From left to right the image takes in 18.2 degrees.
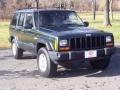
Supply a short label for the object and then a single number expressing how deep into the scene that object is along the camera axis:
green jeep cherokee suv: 9.56
